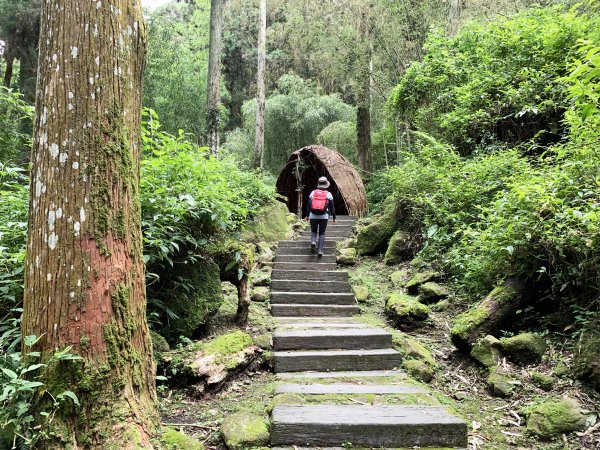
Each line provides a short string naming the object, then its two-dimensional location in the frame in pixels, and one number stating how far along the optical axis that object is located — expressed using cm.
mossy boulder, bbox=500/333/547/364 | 411
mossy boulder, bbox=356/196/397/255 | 864
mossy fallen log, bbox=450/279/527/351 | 460
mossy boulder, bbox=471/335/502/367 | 429
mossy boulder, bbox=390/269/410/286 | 700
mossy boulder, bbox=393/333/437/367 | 475
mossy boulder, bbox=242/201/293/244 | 899
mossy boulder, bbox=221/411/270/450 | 310
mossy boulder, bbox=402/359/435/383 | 444
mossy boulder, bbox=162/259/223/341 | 444
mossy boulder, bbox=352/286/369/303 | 688
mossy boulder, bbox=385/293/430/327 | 548
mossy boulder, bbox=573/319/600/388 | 350
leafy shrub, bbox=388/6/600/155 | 788
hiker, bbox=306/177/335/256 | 820
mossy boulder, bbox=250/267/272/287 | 702
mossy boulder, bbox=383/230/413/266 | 788
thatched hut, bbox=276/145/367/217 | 1258
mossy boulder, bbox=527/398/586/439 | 325
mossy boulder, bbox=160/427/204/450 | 262
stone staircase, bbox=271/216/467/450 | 324
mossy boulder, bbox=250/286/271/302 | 651
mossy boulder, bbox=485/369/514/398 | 389
